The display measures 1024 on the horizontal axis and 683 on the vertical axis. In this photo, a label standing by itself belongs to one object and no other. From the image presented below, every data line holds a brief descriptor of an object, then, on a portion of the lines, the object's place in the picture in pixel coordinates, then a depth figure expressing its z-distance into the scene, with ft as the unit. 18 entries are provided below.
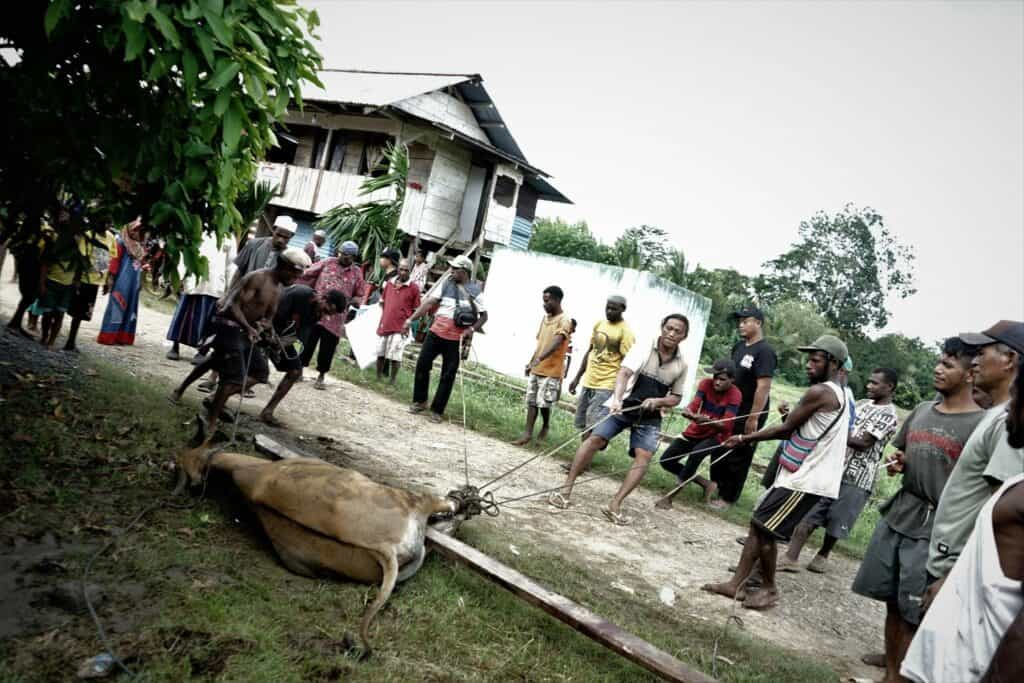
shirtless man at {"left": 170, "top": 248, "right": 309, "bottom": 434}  17.34
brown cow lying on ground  11.32
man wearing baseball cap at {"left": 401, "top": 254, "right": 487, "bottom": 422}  28.43
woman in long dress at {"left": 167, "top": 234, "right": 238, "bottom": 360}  26.55
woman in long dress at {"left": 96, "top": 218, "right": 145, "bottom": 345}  26.02
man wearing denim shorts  19.63
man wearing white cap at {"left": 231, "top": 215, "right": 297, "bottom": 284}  26.13
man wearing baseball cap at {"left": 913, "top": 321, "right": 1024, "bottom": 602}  8.99
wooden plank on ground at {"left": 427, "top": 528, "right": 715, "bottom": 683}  9.58
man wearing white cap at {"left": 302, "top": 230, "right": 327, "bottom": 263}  32.01
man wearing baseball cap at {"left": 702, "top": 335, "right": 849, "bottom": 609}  14.74
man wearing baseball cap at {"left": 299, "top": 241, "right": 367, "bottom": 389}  28.12
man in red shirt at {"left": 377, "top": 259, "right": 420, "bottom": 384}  33.71
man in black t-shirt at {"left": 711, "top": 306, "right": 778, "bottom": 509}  23.02
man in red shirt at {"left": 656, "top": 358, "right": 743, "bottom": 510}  23.12
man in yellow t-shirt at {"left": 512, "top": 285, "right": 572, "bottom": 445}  27.04
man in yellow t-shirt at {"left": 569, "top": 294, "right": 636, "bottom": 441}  24.89
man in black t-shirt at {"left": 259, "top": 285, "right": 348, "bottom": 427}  20.76
